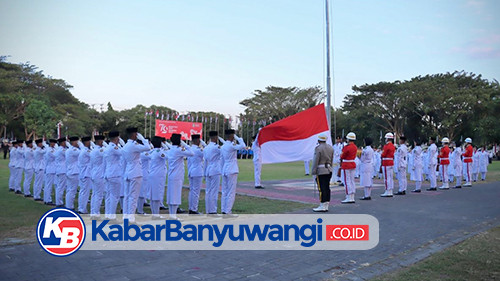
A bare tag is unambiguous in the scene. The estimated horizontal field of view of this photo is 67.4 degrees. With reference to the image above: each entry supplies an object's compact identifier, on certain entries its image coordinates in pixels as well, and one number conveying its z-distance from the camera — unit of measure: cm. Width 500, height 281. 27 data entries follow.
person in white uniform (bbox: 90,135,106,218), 821
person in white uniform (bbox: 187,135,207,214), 880
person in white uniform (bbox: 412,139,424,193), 1380
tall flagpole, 1545
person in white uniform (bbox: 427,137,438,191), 1420
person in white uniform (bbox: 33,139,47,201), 1141
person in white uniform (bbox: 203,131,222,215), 866
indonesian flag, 1066
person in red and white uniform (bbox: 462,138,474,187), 1633
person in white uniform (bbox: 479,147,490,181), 1936
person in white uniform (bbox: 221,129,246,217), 841
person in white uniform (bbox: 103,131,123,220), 782
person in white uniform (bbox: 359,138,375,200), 1136
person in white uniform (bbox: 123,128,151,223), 759
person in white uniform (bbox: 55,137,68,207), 1024
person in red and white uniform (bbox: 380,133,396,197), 1212
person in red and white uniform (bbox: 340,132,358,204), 1068
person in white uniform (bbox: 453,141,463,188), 1534
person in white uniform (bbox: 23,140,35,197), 1191
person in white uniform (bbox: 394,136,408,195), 1273
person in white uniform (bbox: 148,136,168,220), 821
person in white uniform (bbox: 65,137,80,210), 953
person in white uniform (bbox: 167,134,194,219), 821
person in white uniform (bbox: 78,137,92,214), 887
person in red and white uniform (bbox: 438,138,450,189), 1466
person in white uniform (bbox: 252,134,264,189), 1452
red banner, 4522
